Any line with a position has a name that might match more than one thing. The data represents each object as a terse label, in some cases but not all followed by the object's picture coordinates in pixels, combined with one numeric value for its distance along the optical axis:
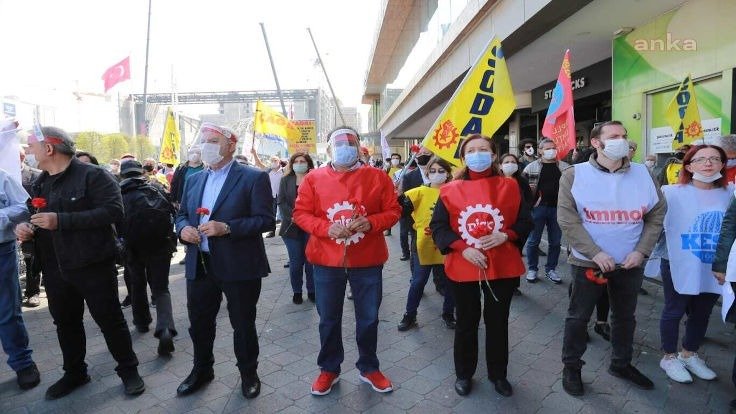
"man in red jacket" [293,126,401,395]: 3.51
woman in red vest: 3.41
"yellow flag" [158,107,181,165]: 11.24
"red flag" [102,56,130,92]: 21.97
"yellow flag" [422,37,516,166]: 4.39
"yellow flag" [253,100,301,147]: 11.20
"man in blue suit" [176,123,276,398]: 3.47
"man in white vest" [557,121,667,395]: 3.41
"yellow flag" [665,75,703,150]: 6.16
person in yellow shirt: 4.90
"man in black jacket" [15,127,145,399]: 3.46
